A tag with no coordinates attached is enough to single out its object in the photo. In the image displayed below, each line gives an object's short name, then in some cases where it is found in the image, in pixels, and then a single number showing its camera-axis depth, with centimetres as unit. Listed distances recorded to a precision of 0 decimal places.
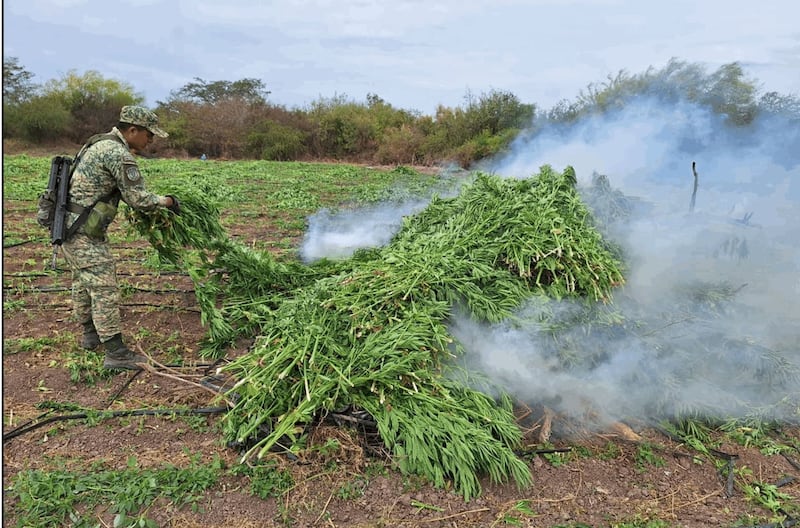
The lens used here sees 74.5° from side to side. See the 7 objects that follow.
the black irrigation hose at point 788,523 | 283
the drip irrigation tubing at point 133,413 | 338
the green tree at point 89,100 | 2662
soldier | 398
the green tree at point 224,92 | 3014
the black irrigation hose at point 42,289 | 548
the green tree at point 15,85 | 2559
